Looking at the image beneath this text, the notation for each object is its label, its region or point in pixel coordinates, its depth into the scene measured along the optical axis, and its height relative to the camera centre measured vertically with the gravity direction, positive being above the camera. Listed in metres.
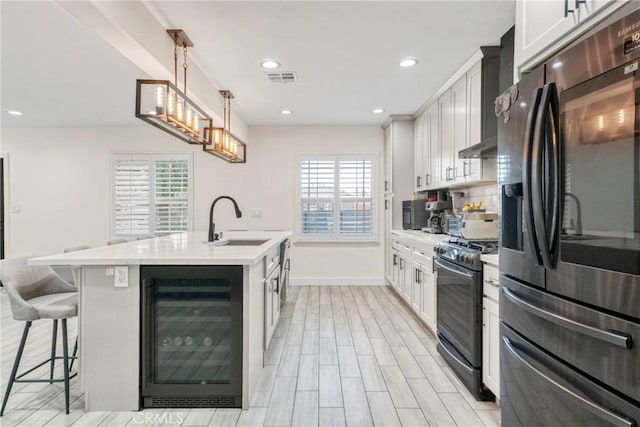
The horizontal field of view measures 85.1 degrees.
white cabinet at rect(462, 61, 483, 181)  3.10 +0.92
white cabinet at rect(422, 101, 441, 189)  4.19 +0.87
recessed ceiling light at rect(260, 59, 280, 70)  3.25 +1.44
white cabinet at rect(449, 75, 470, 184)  3.42 +0.93
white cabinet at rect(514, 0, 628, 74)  1.21 +0.75
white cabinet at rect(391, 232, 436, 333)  3.24 -0.67
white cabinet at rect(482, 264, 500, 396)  2.08 -0.70
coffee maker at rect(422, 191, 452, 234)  4.20 +0.05
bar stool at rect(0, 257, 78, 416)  2.07 -0.57
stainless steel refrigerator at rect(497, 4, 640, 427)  1.00 -0.05
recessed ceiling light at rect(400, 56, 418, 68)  3.21 +1.44
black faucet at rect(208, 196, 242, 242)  3.19 -0.15
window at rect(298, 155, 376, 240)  5.75 +0.35
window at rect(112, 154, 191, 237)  5.69 +0.33
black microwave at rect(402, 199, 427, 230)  4.65 +0.02
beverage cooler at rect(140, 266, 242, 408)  2.11 -0.76
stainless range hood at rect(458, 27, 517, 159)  2.80 +1.07
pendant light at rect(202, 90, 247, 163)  3.76 +0.83
